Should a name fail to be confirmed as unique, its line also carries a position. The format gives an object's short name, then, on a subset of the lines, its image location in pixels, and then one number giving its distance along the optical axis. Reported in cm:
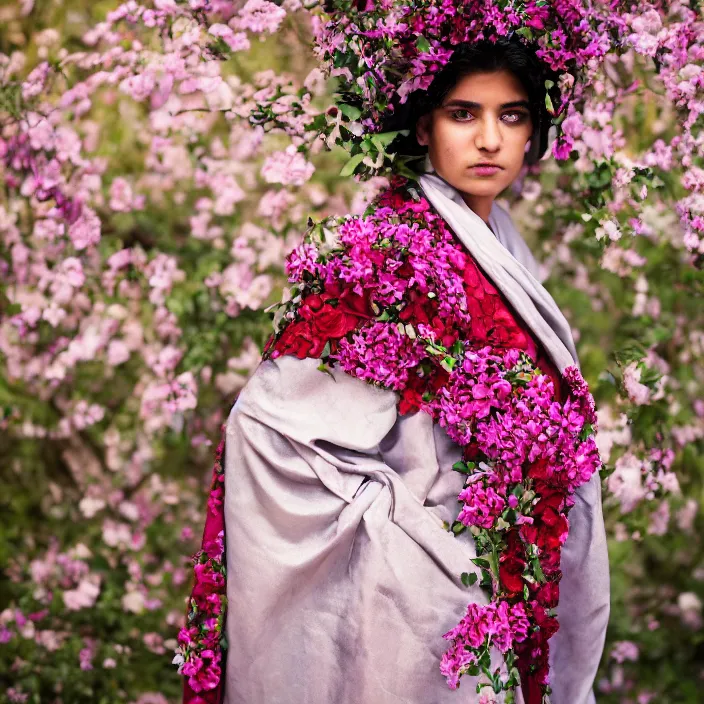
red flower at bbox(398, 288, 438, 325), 248
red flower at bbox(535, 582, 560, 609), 245
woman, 242
